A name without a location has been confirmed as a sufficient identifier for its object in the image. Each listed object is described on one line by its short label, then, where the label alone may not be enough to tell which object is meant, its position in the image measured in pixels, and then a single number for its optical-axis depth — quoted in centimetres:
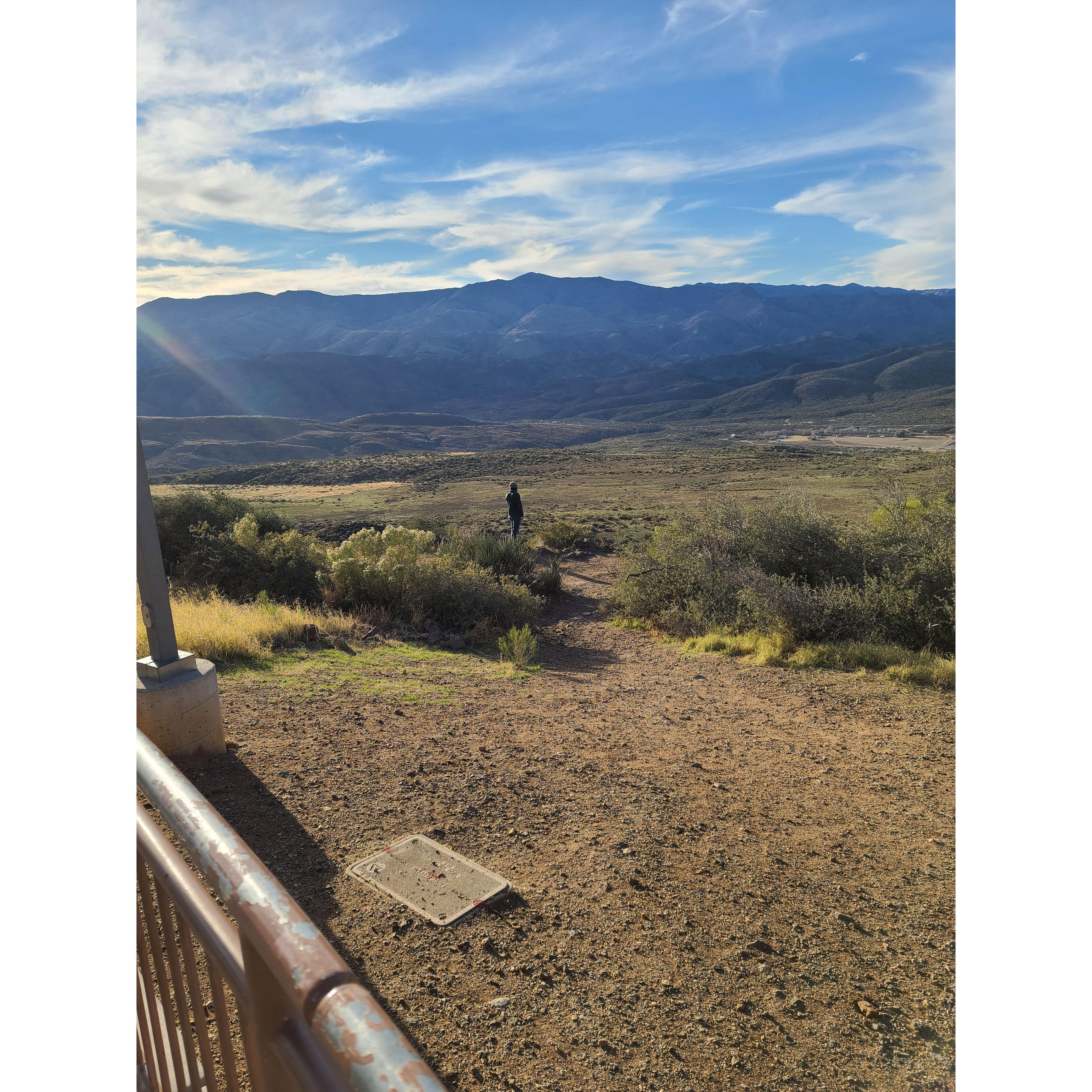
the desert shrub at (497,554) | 1394
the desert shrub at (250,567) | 1163
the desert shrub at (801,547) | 1115
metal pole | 468
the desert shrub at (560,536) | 1831
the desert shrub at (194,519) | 1263
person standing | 1706
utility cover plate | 381
